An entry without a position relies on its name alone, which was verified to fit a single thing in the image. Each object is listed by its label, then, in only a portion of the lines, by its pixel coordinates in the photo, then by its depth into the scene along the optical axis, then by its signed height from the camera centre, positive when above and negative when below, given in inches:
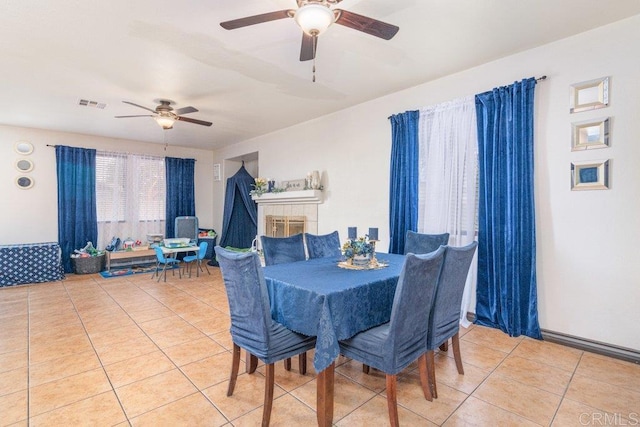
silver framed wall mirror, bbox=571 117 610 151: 103.2 +24.7
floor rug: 229.0 -46.7
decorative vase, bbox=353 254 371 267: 99.1 -16.3
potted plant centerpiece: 99.5 -13.5
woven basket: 229.0 -39.9
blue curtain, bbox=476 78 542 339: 115.6 -1.6
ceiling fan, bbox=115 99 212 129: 163.5 +50.2
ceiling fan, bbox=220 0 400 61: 73.2 +46.1
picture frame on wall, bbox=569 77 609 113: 103.3 +37.9
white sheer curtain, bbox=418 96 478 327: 131.1 +14.9
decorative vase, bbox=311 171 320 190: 194.2 +17.9
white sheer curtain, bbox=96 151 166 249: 251.3 +12.1
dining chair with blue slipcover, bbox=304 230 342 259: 126.1 -15.2
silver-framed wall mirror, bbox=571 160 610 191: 103.3 +10.9
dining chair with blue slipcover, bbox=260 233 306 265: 116.8 -15.2
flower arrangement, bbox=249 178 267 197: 237.1 +17.6
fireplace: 201.0 -2.2
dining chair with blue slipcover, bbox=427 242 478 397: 78.8 -23.9
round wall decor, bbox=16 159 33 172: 219.0 +32.2
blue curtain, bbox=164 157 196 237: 280.2 +18.6
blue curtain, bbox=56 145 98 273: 231.9 +8.5
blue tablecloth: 68.1 -22.2
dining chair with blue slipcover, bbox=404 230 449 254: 122.9 -13.5
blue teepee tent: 263.3 -7.2
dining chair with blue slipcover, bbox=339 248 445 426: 66.5 -28.1
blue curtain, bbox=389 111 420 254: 148.0 +14.3
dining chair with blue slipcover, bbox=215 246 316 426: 69.7 -25.5
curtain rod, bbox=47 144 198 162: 230.2 +47.3
